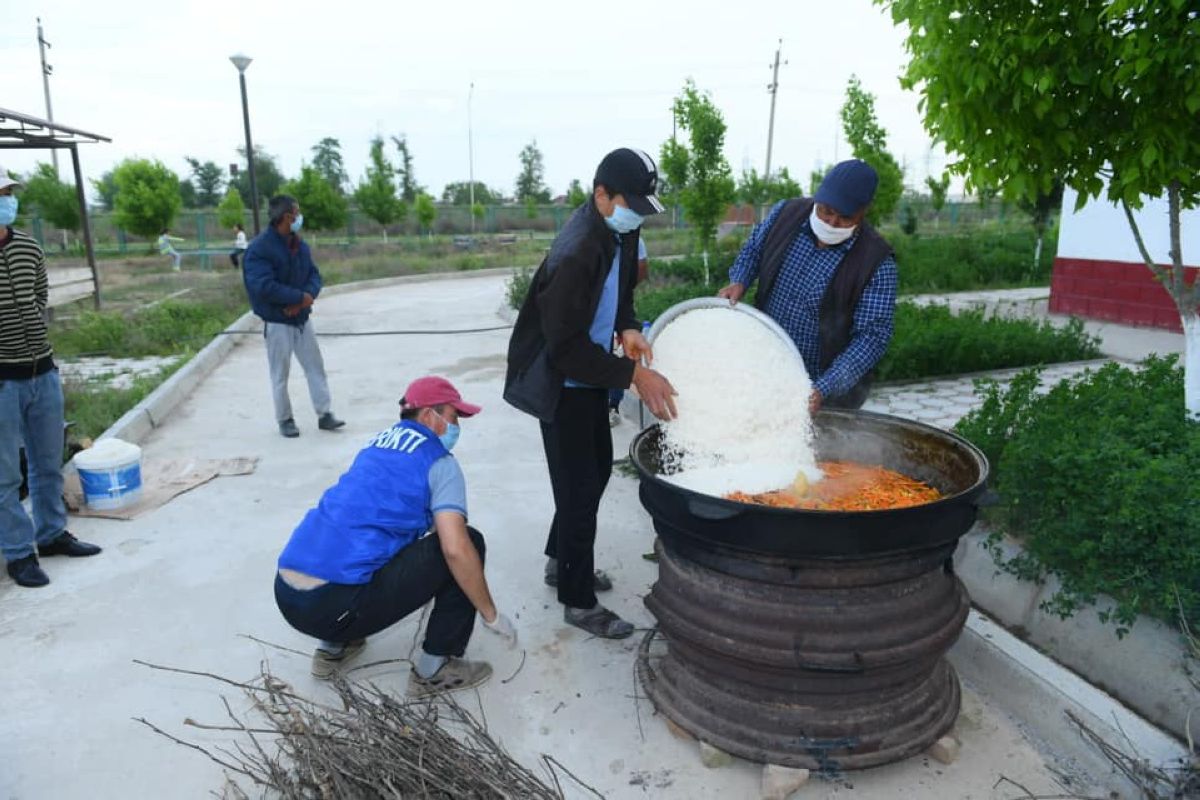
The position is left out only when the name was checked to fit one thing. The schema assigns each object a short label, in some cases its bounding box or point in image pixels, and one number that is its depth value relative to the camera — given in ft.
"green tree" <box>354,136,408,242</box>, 111.86
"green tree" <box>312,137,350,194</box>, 229.04
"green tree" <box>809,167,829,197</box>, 88.60
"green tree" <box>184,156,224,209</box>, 200.85
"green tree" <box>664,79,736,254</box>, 44.80
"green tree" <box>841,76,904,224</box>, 47.83
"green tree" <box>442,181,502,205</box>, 218.38
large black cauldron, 7.96
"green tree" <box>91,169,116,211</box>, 158.53
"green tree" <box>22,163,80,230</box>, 96.43
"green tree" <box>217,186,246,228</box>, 108.99
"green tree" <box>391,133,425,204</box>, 204.54
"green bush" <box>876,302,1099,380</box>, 24.32
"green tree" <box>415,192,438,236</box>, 124.26
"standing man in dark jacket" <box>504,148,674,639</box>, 9.84
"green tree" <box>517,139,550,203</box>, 228.84
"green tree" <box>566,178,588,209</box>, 134.70
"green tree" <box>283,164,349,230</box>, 103.55
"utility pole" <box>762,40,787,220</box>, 124.06
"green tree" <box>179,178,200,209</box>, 188.96
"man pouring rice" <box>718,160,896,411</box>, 10.66
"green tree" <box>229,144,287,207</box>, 168.35
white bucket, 16.01
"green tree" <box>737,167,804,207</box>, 68.54
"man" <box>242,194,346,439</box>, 20.47
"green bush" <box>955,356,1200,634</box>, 8.95
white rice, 9.71
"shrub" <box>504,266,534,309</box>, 44.38
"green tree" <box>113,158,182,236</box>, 93.56
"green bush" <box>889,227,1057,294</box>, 49.06
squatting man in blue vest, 9.56
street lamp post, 51.49
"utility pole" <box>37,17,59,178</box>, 115.65
